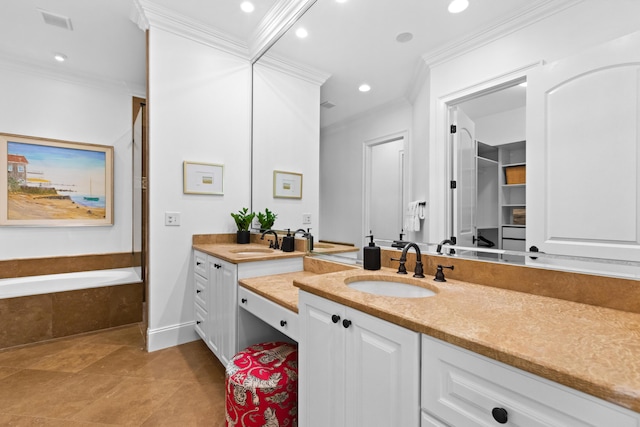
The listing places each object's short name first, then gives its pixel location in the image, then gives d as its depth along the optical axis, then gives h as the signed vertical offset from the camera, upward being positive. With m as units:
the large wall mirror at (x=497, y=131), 0.84 +0.31
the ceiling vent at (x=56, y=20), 2.34 +1.59
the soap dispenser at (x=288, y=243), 2.17 -0.23
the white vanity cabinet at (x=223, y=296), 1.77 -0.57
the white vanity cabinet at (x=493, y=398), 0.52 -0.38
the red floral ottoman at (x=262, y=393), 1.27 -0.80
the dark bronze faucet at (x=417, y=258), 1.30 -0.20
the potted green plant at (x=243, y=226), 2.69 -0.13
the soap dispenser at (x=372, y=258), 1.46 -0.23
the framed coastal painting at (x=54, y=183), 2.92 +0.31
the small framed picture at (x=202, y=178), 2.54 +0.31
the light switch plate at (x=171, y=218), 2.45 -0.05
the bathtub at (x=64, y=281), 2.51 -0.67
